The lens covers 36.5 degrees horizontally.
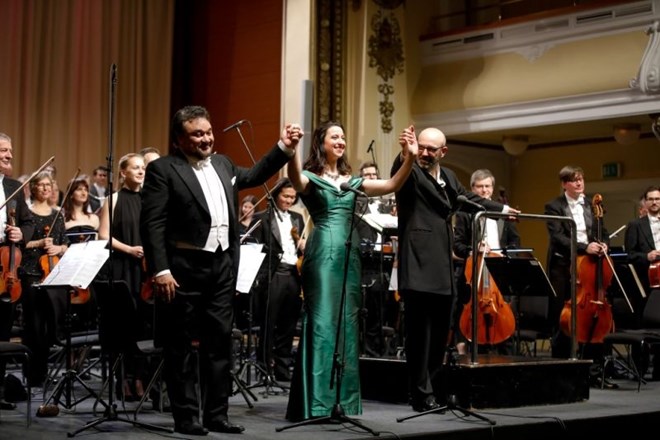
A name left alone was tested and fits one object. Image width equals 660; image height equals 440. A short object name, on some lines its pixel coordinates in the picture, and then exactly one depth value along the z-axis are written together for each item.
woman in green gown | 4.82
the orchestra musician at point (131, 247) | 5.72
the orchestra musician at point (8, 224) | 5.34
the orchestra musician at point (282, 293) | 7.09
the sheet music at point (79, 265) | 4.99
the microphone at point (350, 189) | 4.54
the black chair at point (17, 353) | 4.62
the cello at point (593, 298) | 6.59
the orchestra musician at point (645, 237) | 7.67
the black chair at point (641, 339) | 6.66
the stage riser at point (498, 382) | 5.36
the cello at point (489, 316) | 6.43
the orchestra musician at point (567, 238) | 7.04
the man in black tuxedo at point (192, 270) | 4.35
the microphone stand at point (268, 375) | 5.95
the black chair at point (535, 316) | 7.82
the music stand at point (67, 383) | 5.08
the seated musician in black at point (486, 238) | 6.46
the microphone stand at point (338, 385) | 4.54
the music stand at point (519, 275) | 6.36
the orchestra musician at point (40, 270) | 5.93
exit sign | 12.77
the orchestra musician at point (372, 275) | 6.77
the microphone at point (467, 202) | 4.98
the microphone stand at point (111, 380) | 4.43
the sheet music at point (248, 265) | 5.86
